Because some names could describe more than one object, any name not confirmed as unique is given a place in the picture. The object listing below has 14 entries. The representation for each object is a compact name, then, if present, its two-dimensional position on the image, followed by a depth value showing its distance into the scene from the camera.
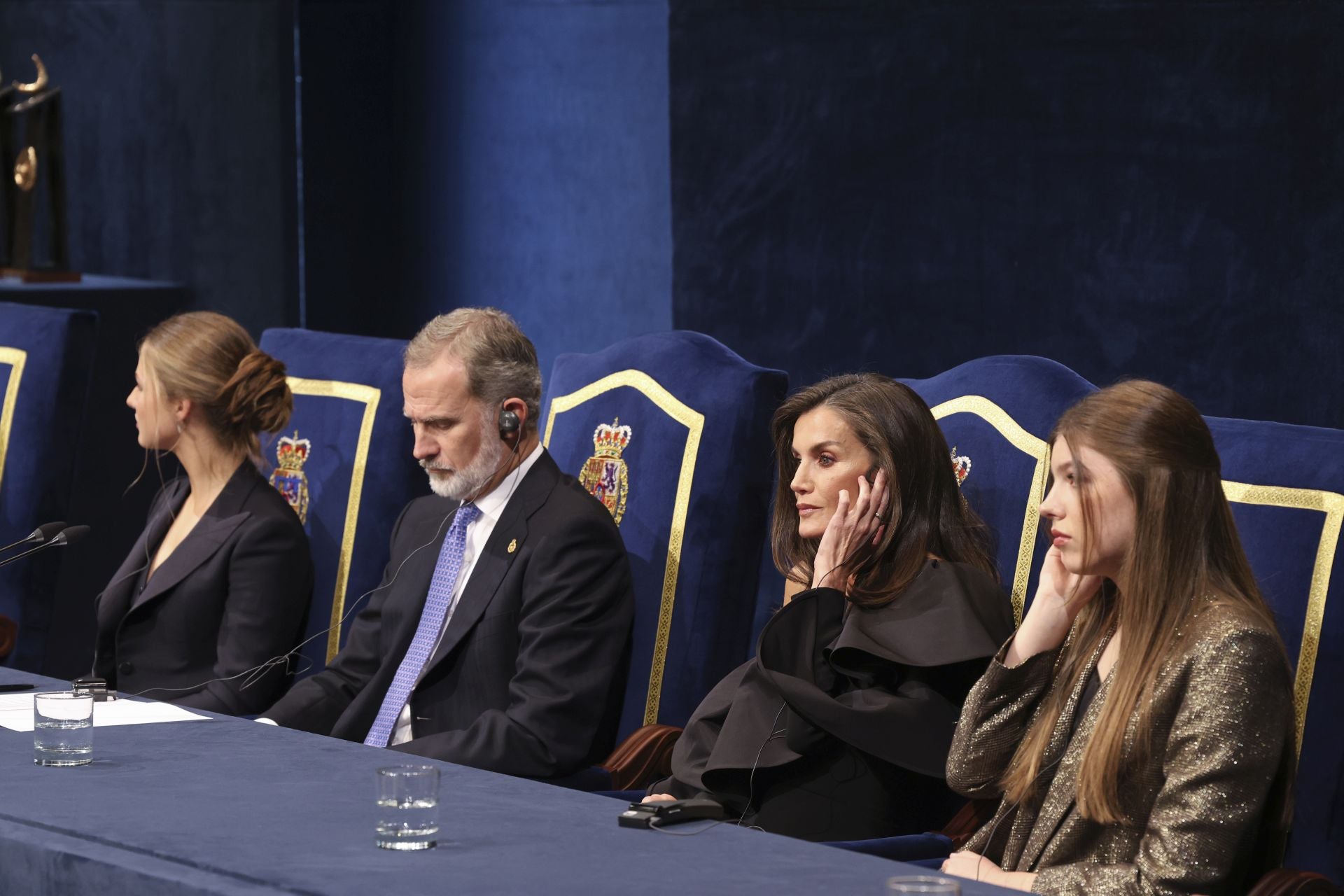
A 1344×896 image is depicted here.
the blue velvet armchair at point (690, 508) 6.34
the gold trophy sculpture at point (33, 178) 10.55
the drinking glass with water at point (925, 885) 3.32
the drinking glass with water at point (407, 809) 3.83
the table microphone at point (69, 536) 6.19
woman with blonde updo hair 7.10
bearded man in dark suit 5.95
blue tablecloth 3.58
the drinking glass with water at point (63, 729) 4.59
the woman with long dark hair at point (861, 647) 5.14
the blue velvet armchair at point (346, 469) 7.52
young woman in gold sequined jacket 4.20
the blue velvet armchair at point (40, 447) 8.27
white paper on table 5.17
